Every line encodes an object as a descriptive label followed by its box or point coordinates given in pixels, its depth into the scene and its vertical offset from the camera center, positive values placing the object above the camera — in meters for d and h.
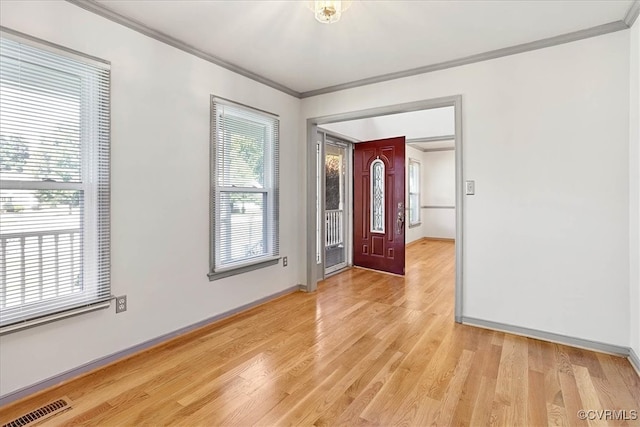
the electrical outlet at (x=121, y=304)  2.44 -0.65
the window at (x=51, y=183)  1.94 +0.21
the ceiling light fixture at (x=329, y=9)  1.87 +1.17
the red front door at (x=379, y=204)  5.12 +0.17
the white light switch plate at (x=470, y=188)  3.10 +0.25
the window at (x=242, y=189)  3.20 +0.28
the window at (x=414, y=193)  8.45 +0.59
